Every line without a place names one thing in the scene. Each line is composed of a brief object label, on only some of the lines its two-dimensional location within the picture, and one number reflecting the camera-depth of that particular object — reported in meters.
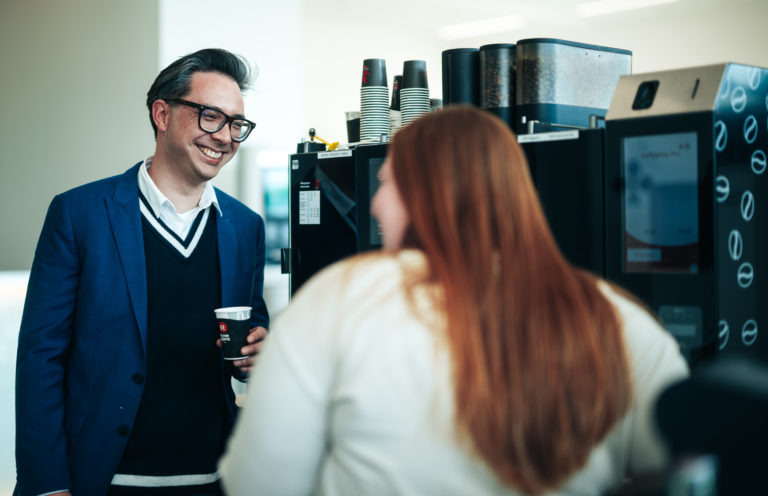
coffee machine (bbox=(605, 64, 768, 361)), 1.36
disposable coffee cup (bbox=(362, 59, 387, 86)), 2.10
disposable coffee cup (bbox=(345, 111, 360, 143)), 2.26
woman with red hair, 0.82
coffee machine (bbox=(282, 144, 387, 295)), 1.94
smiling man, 1.67
